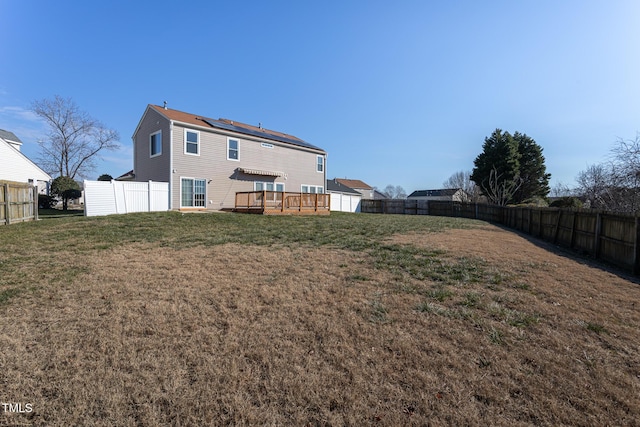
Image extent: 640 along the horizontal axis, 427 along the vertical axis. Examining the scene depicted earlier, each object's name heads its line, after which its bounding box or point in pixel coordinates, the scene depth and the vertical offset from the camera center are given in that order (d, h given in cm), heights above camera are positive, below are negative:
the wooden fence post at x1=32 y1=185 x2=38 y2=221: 1160 -10
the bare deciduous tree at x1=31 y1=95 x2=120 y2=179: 3010 +531
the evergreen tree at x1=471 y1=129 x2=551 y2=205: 3080 +406
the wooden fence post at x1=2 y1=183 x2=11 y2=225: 980 +0
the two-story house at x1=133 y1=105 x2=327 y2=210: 1508 +263
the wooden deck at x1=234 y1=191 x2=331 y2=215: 1495 +11
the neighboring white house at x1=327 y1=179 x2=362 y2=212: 2621 +56
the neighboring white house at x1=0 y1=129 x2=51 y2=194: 1923 +230
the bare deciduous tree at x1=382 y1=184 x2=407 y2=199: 9280 +487
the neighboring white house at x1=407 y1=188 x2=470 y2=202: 4897 +227
